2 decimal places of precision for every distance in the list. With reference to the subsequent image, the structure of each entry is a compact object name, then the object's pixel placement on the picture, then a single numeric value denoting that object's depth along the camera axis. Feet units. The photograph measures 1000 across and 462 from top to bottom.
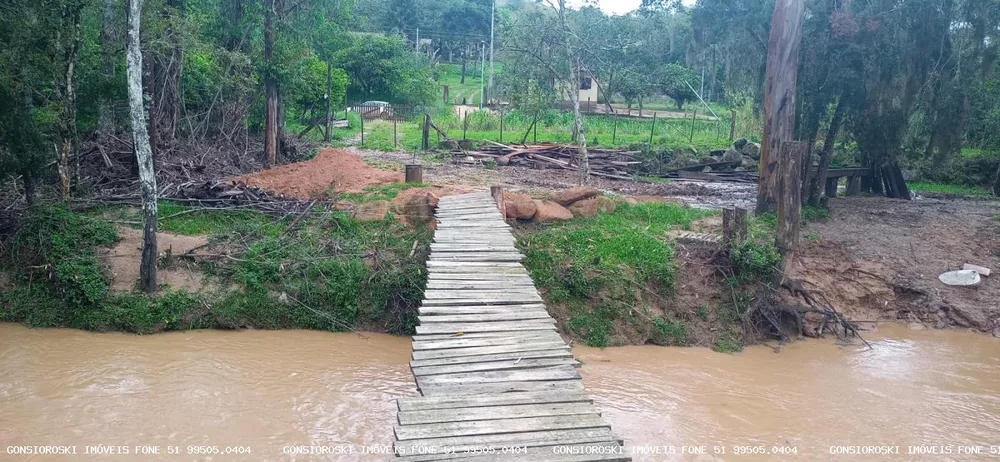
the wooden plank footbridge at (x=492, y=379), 15.40
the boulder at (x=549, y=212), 37.22
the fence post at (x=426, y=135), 68.33
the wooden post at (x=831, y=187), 50.03
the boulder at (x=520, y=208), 36.50
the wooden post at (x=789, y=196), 32.94
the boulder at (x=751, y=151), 63.98
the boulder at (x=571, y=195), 38.75
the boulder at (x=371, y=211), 37.06
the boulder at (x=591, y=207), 38.37
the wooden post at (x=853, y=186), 51.29
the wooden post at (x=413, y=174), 42.98
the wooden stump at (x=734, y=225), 33.40
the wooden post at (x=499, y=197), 35.70
